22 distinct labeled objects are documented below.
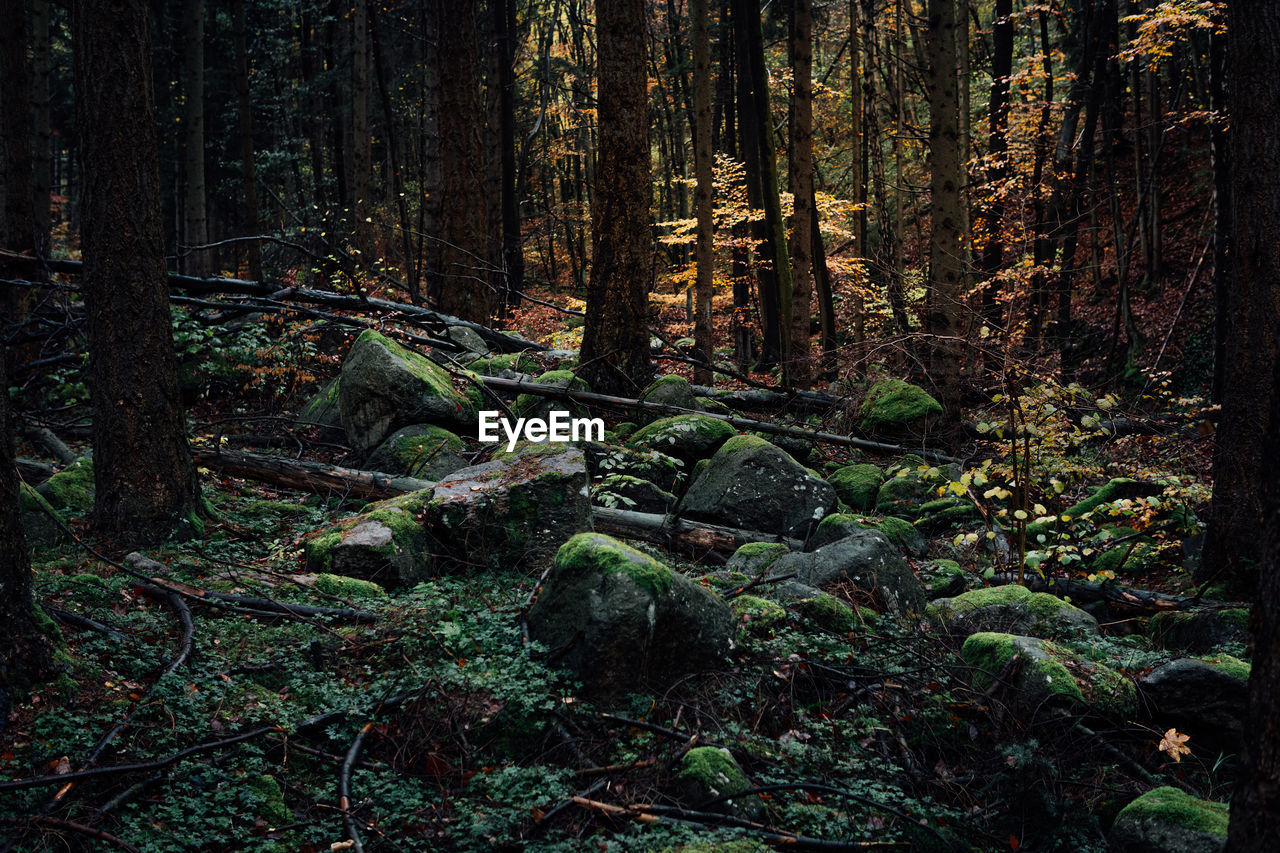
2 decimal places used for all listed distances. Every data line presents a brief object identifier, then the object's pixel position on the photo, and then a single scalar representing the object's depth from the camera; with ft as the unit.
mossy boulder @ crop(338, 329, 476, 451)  28.78
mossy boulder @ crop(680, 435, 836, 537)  25.36
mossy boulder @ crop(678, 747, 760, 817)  12.18
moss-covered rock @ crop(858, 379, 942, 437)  34.60
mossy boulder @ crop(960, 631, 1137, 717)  14.90
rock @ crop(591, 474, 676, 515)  24.64
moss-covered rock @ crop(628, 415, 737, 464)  30.09
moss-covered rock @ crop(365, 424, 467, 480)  27.07
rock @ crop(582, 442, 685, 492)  26.37
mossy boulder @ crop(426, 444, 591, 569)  20.81
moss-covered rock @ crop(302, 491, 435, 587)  19.20
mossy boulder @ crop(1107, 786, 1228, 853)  11.24
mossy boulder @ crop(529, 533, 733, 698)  14.67
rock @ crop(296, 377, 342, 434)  31.89
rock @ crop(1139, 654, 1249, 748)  14.47
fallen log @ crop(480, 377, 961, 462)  31.83
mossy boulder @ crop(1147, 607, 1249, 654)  18.69
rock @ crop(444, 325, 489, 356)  36.47
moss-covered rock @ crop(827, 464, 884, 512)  30.17
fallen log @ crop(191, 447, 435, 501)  25.70
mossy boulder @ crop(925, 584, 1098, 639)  18.67
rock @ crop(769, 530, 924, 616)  19.35
